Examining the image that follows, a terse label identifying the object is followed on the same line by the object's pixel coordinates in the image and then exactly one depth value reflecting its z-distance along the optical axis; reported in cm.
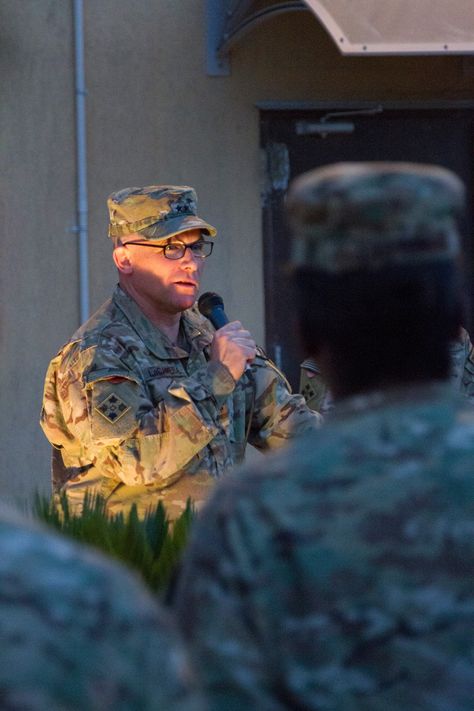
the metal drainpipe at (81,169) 1380
